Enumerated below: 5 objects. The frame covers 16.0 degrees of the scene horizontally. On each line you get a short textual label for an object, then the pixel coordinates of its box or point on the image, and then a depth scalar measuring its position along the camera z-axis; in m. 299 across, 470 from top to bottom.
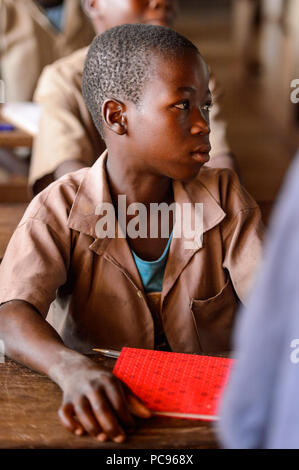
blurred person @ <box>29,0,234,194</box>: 2.18
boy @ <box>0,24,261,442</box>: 1.47
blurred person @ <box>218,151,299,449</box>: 0.85
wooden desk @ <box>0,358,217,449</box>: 1.21
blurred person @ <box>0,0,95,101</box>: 3.27
